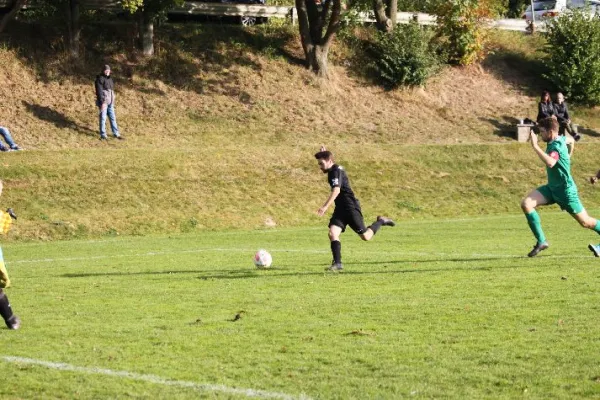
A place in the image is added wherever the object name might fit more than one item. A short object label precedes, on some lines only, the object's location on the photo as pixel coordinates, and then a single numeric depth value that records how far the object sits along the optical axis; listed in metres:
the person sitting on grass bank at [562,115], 33.78
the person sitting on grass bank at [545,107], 33.28
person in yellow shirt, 10.85
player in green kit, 16.03
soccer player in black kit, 16.47
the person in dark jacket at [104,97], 33.53
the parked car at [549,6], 56.91
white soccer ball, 17.11
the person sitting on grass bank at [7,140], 30.58
